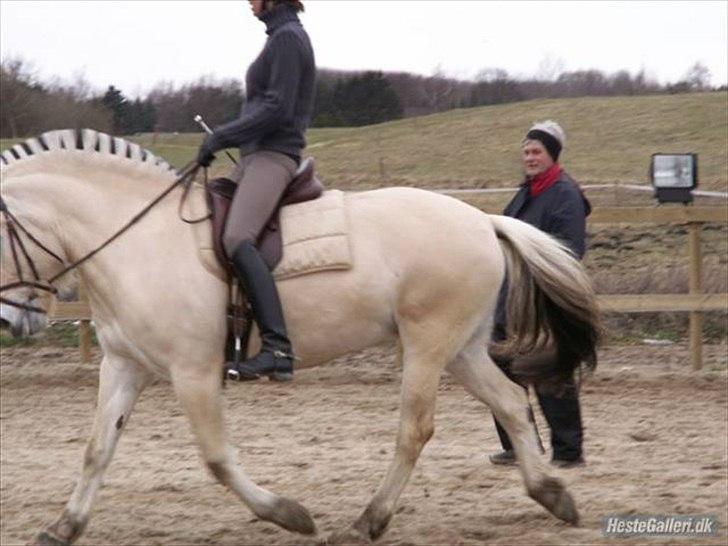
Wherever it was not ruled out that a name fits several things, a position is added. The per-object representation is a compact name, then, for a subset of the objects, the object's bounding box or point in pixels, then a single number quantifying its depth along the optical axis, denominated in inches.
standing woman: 478.8
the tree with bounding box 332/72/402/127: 2118.7
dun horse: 388.8
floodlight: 924.3
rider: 389.6
